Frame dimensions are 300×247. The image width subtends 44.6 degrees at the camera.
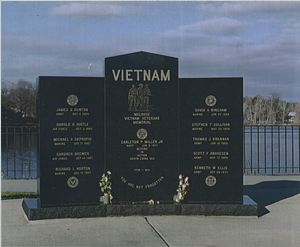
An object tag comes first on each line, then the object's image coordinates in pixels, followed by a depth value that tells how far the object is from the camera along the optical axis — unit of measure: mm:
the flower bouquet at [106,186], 6723
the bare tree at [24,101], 24422
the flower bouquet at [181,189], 6777
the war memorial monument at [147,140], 6723
